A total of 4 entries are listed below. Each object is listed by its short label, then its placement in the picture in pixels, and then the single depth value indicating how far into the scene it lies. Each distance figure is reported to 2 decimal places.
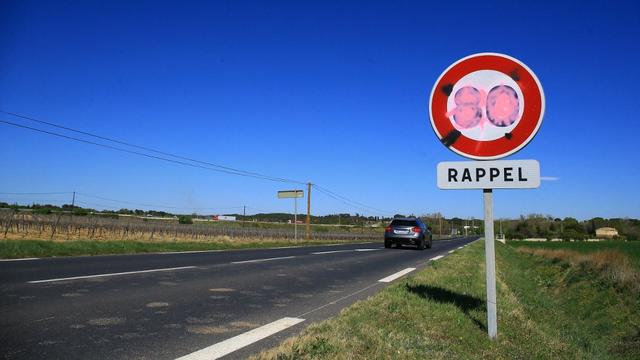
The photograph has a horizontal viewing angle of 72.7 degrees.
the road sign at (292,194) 39.14
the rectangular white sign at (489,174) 3.53
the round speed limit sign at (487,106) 3.60
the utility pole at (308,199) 41.47
